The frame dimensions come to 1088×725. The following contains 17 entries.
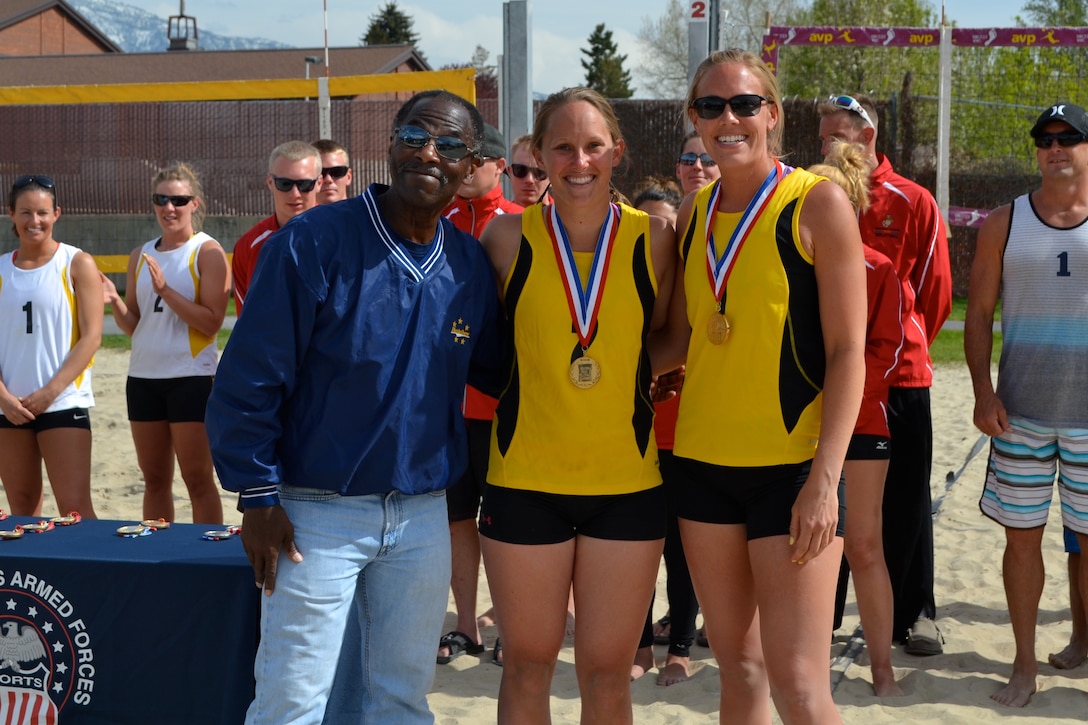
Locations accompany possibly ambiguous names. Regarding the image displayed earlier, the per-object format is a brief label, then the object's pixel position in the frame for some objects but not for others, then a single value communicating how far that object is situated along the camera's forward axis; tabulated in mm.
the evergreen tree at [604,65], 55125
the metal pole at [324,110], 12500
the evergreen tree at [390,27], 58875
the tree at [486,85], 37578
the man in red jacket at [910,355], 4438
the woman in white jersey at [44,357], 4953
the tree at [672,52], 42188
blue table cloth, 3094
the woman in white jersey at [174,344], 5082
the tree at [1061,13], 39469
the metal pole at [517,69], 7281
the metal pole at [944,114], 11602
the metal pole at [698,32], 7359
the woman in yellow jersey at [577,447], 2822
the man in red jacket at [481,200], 4547
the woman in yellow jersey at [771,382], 2684
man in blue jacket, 2572
